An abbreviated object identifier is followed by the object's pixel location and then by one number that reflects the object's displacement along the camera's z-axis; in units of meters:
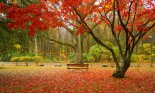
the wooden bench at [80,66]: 10.93
